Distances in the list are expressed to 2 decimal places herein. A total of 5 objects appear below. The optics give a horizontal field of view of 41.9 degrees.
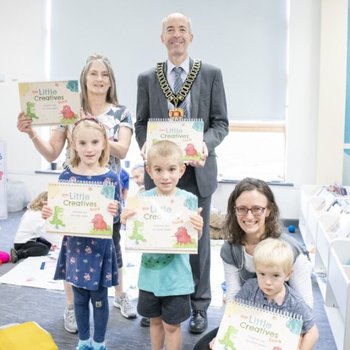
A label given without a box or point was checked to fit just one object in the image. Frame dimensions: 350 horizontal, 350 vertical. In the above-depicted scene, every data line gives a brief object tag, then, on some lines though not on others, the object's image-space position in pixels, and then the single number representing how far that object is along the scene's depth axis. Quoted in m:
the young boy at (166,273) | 1.89
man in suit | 2.31
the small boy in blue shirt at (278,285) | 1.65
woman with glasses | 1.77
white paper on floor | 3.16
